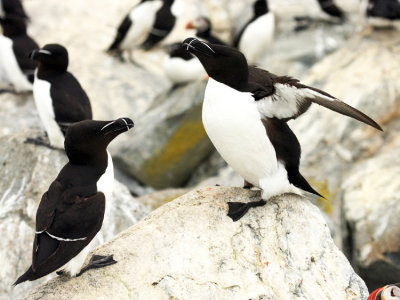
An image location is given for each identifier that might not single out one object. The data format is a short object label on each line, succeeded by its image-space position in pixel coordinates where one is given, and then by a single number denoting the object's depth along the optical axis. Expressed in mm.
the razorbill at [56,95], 11570
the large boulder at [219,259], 7297
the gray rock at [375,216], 11484
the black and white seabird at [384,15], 17719
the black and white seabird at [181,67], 18312
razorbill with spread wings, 7984
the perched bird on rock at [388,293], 7125
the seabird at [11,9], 17094
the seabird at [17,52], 16047
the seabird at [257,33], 21328
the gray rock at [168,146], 16391
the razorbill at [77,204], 7039
